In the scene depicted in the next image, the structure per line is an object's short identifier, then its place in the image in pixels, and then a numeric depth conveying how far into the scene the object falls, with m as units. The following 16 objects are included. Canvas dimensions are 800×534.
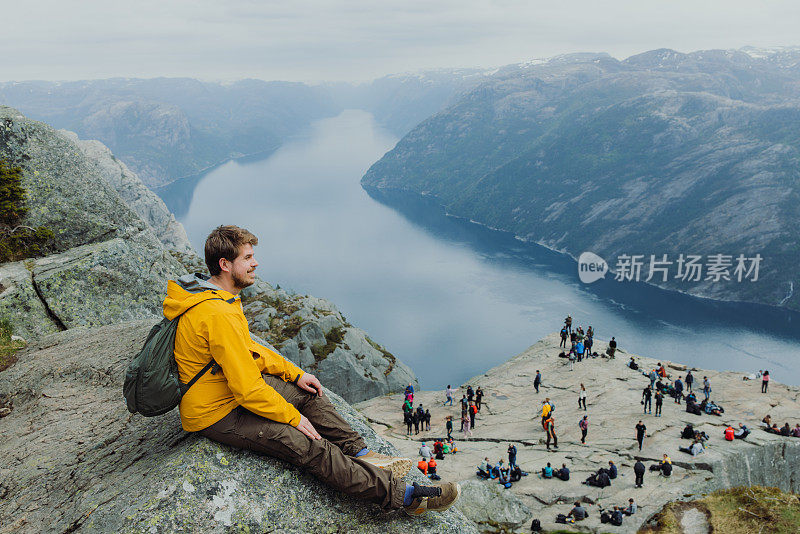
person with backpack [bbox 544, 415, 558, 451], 33.22
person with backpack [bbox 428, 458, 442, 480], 25.94
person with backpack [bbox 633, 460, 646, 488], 26.14
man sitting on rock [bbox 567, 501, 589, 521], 23.92
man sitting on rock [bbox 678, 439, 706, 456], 29.69
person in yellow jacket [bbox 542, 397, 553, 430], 33.03
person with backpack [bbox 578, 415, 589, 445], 33.26
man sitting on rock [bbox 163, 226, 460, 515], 6.14
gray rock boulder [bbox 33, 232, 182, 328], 16.41
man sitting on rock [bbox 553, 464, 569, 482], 28.00
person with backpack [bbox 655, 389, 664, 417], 35.47
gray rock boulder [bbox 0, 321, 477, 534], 6.24
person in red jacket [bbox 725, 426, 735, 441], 32.31
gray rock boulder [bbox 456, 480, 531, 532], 21.39
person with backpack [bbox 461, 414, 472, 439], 37.44
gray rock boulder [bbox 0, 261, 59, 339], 14.73
